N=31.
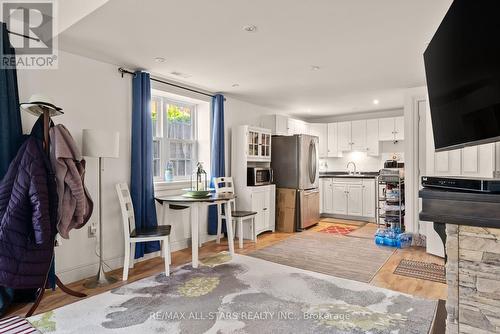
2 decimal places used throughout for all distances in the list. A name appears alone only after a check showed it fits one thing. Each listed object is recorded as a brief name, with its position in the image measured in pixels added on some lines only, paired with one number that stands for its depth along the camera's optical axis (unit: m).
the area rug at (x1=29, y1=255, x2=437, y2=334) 2.16
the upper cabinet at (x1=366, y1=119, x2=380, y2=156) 6.37
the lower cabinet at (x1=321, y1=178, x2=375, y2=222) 6.20
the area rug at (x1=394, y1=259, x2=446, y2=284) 3.14
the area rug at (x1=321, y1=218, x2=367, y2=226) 6.10
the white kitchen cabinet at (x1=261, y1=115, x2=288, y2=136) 5.81
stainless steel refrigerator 5.46
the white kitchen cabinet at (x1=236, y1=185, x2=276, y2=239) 4.89
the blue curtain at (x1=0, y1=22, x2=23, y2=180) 2.51
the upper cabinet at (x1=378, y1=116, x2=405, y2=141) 6.06
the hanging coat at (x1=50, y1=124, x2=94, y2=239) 2.59
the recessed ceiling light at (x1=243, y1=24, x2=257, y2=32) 2.54
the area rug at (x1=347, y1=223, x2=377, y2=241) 4.98
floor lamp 2.95
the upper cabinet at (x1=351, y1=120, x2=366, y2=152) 6.52
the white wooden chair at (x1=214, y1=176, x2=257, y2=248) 4.39
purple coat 2.28
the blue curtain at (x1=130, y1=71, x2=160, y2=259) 3.56
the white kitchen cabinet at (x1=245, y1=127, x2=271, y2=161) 5.03
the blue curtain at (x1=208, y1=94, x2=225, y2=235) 4.63
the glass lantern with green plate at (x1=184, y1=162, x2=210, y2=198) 3.64
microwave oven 4.98
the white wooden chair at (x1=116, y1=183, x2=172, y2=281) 3.09
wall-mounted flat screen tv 1.03
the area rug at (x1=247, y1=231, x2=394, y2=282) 3.37
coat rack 2.46
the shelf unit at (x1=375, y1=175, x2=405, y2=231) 5.11
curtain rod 3.53
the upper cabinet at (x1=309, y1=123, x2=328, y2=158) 7.03
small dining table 3.35
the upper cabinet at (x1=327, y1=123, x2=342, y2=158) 6.91
